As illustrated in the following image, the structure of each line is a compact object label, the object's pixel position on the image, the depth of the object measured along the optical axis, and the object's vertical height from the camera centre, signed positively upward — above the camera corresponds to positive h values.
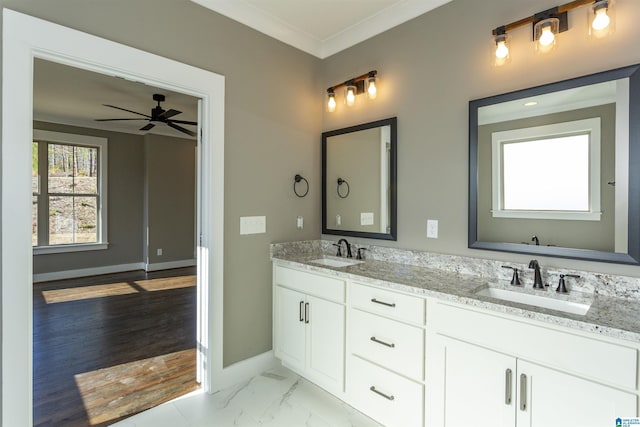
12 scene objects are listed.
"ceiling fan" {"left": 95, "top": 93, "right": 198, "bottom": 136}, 4.20 +1.28
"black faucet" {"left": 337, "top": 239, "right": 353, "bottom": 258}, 2.76 -0.28
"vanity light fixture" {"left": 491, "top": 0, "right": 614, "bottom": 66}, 1.60 +0.98
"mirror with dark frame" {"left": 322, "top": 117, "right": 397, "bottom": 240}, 2.55 +0.27
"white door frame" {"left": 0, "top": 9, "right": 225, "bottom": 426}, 1.58 +0.26
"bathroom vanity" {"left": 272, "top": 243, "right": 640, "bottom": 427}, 1.26 -0.65
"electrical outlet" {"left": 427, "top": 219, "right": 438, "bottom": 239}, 2.29 -0.11
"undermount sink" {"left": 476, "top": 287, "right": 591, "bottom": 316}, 1.54 -0.44
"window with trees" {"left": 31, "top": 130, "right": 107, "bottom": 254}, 5.44 +0.33
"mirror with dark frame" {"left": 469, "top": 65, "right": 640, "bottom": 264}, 1.59 +0.24
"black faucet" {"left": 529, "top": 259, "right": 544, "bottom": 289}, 1.74 -0.33
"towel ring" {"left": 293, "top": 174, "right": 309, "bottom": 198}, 2.88 +0.28
